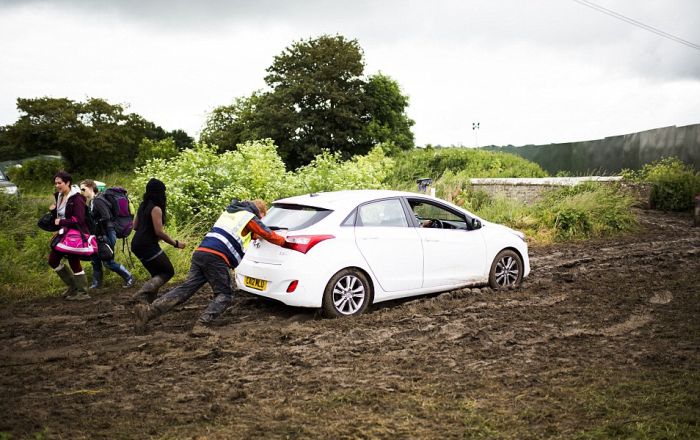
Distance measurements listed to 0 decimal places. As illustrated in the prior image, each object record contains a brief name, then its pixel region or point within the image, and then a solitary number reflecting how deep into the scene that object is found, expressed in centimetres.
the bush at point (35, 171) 2675
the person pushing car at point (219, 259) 687
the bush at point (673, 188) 1919
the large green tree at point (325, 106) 4428
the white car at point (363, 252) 697
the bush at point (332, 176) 1309
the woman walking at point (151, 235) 746
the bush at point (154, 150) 3259
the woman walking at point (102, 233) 936
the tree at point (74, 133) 3325
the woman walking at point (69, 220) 843
